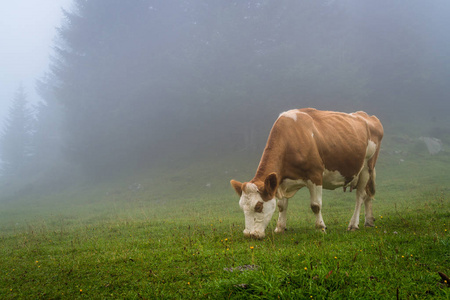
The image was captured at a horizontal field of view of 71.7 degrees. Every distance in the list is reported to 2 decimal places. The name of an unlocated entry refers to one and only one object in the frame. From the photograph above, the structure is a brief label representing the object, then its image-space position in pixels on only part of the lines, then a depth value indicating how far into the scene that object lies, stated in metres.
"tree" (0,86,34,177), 53.25
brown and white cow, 6.93
